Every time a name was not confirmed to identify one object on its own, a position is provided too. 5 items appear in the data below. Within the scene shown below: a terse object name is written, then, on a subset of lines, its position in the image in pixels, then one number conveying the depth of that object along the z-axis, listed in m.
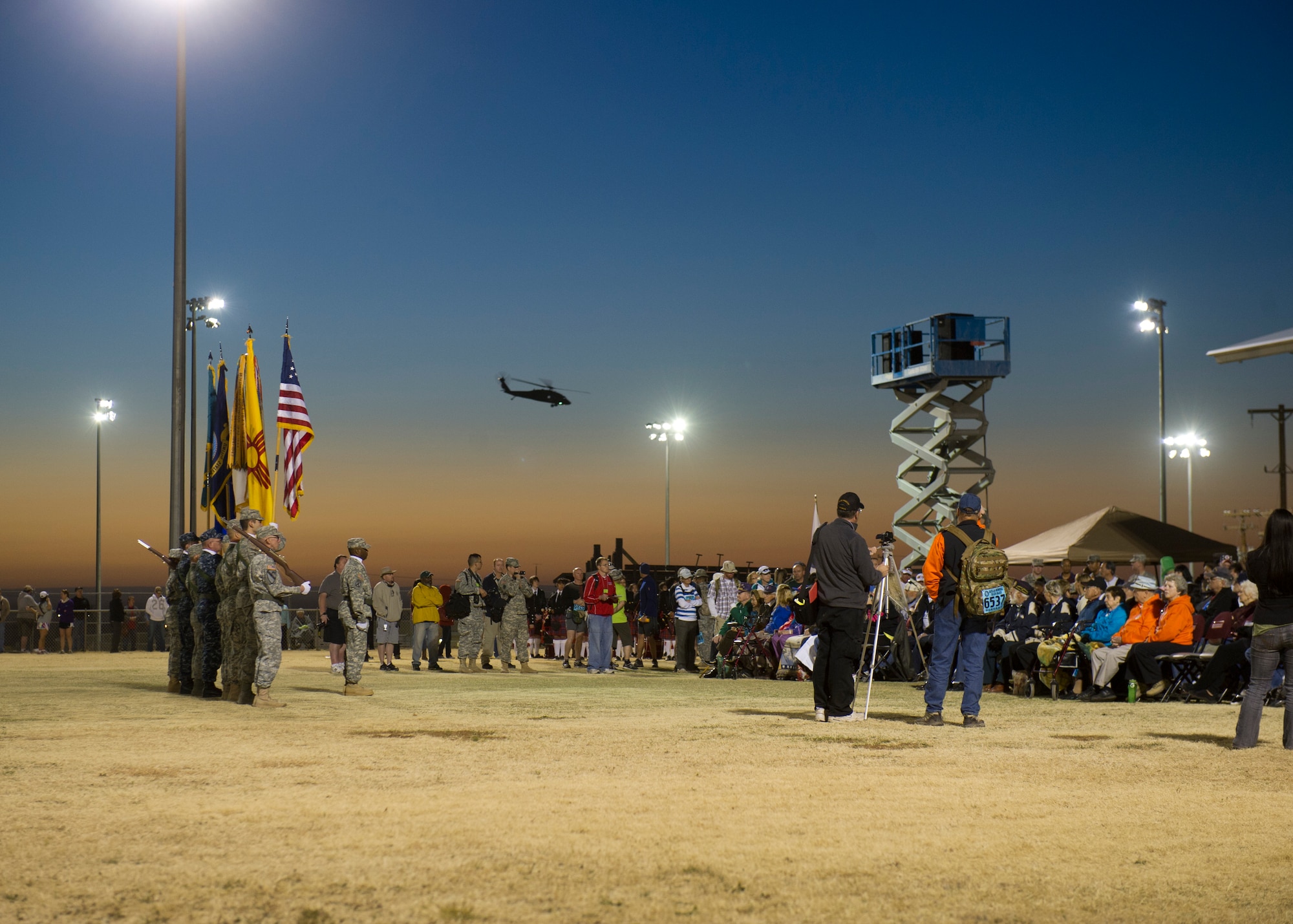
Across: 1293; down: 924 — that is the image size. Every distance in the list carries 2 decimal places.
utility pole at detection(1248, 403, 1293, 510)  50.16
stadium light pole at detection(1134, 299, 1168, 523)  36.00
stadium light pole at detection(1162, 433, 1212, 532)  52.16
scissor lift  37.91
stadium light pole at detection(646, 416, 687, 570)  47.91
